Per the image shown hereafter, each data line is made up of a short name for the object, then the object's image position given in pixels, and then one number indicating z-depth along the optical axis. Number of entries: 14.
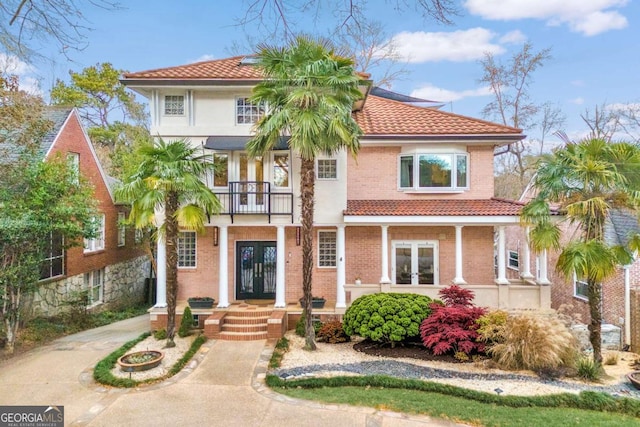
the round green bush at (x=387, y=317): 10.92
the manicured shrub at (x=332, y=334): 11.99
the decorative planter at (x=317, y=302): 13.70
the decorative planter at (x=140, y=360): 9.52
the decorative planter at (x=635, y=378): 8.70
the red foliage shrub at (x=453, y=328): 10.23
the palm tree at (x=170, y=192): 11.03
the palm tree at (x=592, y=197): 9.12
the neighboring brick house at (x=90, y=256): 15.31
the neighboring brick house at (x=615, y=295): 12.45
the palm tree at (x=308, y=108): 10.15
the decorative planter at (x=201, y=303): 13.71
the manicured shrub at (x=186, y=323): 12.55
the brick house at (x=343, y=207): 13.53
